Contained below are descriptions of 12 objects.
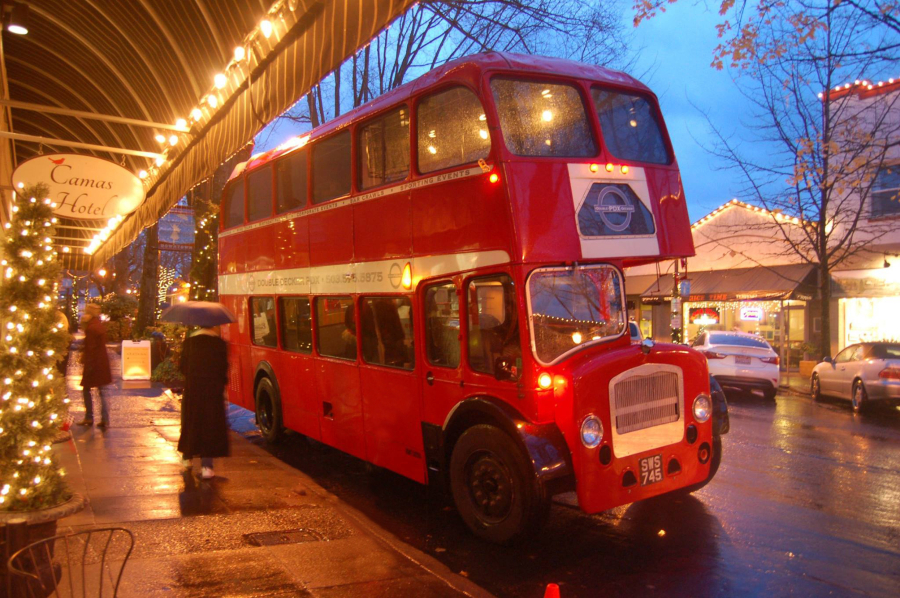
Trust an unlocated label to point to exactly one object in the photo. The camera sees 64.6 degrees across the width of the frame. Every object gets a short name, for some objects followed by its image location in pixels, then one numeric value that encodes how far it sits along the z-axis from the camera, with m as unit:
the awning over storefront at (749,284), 23.36
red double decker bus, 5.98
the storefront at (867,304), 21.67
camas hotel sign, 7.39
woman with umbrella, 7.78
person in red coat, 10.43
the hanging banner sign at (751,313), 26.13
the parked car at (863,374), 14.31
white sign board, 16.05
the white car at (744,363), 16.64
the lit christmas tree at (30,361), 4.55
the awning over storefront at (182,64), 5.37
